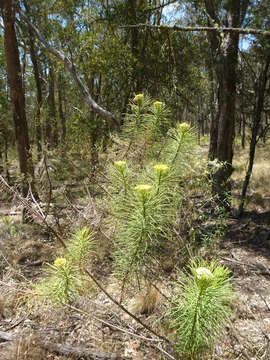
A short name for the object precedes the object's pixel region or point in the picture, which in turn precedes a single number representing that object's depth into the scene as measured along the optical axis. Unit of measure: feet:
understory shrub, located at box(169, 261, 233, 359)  4.28
